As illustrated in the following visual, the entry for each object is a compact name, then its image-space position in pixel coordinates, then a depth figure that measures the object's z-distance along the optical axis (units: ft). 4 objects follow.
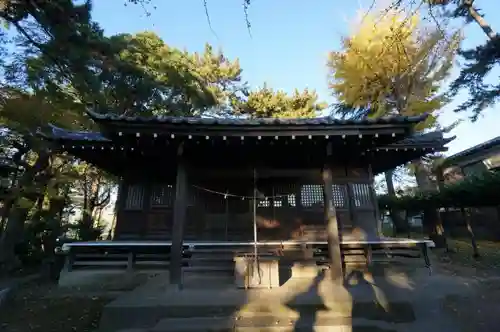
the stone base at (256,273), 19.70
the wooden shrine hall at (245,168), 18.98
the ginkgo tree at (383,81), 47.62
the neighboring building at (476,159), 51.61
